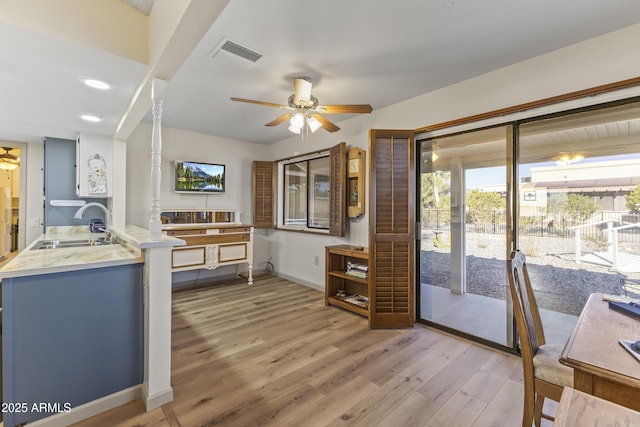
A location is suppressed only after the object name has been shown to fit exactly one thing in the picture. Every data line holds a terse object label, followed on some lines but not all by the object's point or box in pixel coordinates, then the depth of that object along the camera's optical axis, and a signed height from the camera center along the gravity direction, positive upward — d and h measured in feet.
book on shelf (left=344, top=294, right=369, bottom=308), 10.74 -3.48
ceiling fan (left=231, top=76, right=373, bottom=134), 7.95 +3.16
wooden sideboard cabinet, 12.86 -1.28
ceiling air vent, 6.87 +4.12
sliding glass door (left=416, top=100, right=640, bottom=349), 6.59 -0.04
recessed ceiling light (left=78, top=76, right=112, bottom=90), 6.58 +3.17
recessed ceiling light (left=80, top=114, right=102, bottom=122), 9.25 +3.17
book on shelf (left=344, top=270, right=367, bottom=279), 10.88 -2.42
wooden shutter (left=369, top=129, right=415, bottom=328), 9.71 -0.23
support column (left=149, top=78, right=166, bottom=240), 6.16 +1.26
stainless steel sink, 8.62 -1.06
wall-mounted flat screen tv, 14.14 +1.84
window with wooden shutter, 14.76 +1.15
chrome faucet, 9.59 -0.45
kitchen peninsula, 4.87 -2.30
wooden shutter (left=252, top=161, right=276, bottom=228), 16.35 +1.11
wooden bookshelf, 10.80 -2.63
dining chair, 4.39 -2.45
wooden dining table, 2.80 -1.60
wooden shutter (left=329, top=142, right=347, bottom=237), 12.05 +1.05
